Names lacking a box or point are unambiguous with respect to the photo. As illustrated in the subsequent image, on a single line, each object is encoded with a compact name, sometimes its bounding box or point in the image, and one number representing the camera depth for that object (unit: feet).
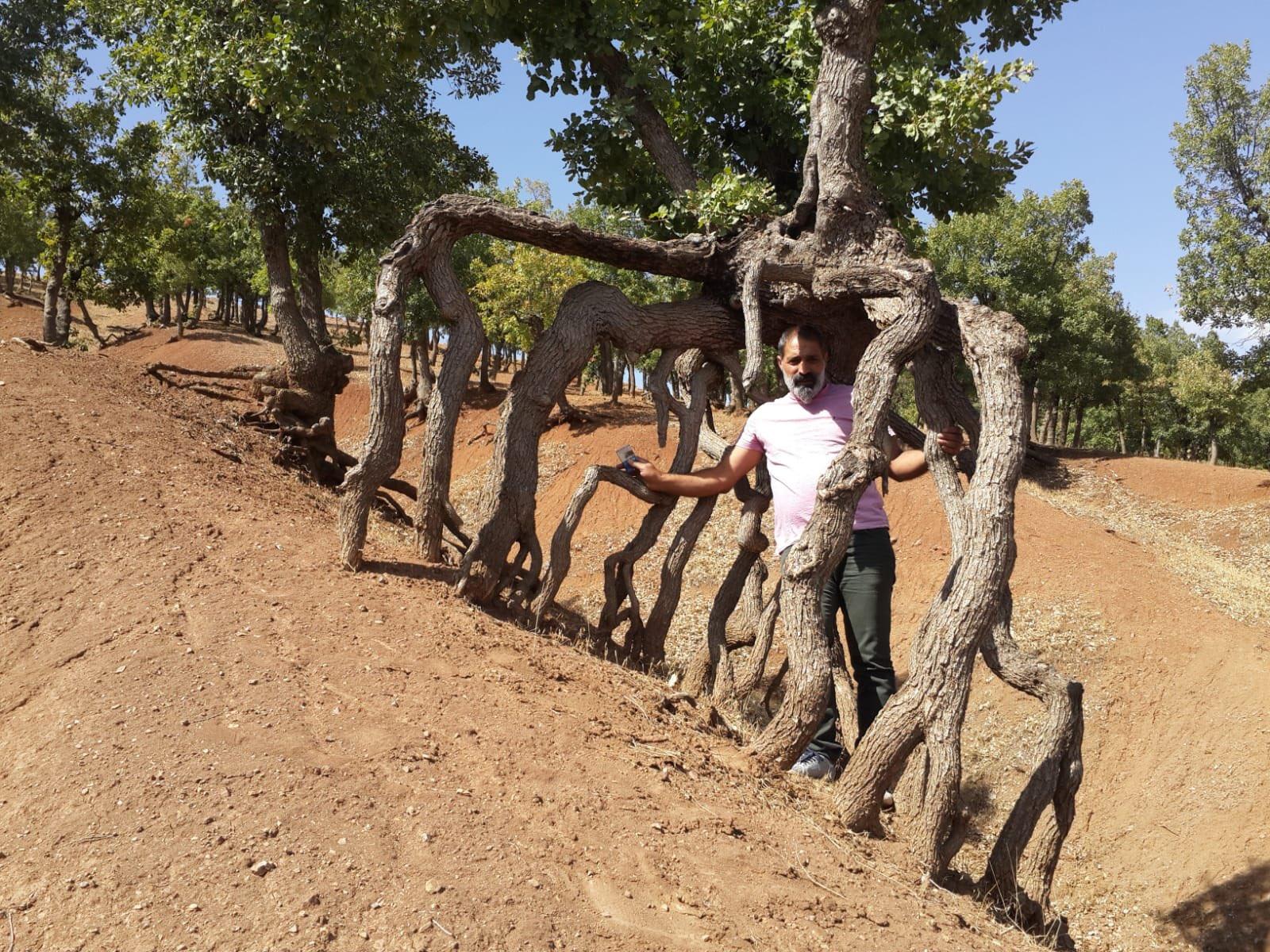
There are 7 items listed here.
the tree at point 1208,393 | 106.93
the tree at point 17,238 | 115.03
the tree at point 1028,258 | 86.38
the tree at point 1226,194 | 63.10
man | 15.88
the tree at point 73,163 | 60.29
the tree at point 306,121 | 24.20
